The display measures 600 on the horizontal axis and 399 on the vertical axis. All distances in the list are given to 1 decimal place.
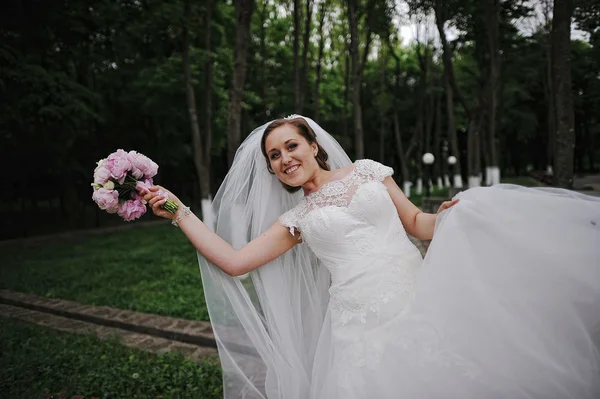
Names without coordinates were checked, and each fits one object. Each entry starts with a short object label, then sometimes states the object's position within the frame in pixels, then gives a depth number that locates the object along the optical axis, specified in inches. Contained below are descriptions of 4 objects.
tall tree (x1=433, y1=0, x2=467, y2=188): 520.9
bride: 69.5
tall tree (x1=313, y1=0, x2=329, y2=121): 802.8
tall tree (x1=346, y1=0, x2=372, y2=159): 584.1
